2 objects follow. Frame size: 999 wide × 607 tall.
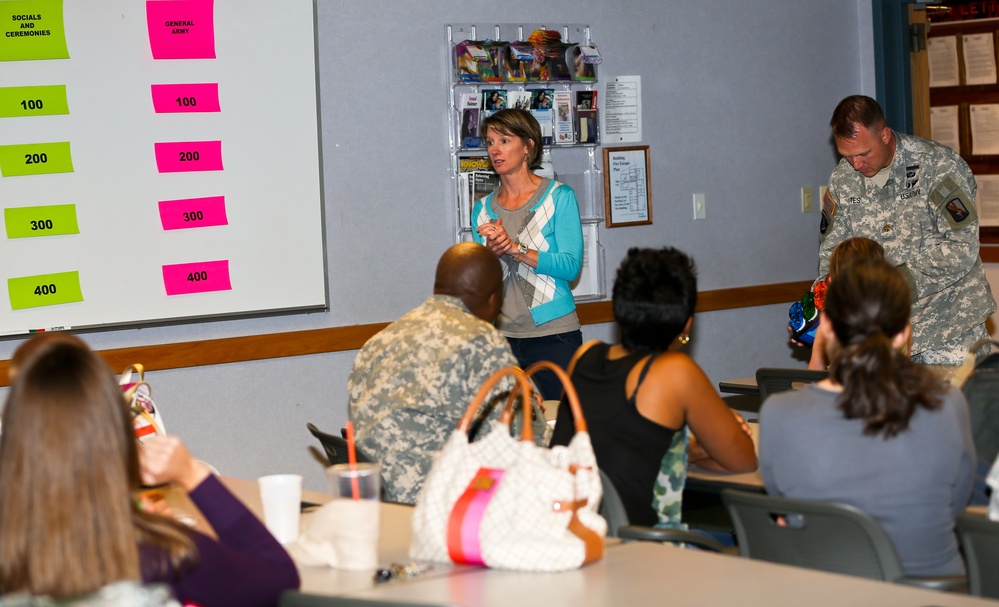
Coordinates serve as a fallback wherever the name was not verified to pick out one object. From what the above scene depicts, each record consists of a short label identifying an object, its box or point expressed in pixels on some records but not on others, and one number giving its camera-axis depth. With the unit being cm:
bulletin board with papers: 818
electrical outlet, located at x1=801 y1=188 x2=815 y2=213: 666
